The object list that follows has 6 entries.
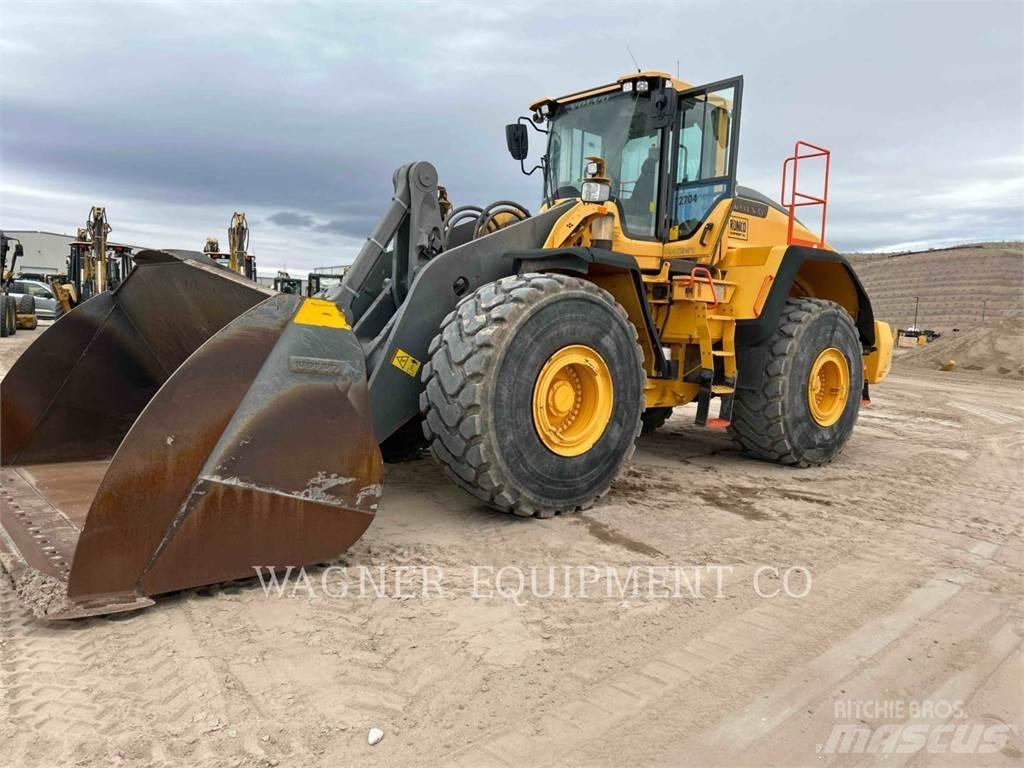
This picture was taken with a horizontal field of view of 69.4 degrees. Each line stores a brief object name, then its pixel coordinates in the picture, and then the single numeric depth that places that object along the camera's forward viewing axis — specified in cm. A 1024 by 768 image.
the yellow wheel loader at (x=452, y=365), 284
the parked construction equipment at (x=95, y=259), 1698
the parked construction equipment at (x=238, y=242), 1642
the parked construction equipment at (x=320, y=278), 1655
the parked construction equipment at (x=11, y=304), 1864
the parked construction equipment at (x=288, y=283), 1974
